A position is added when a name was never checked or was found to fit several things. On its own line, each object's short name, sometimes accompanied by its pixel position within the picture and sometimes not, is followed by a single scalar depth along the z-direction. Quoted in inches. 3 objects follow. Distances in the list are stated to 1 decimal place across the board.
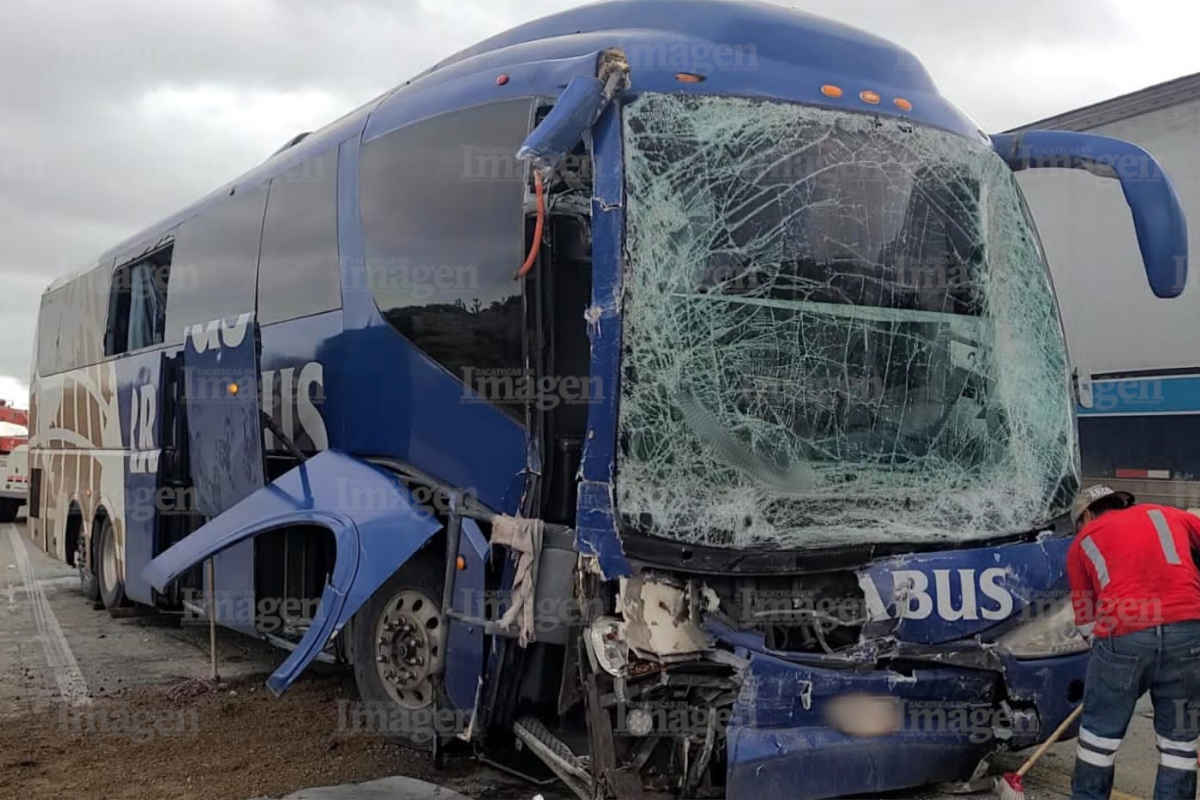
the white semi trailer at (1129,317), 329.1
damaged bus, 165.3
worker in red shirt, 172.4
